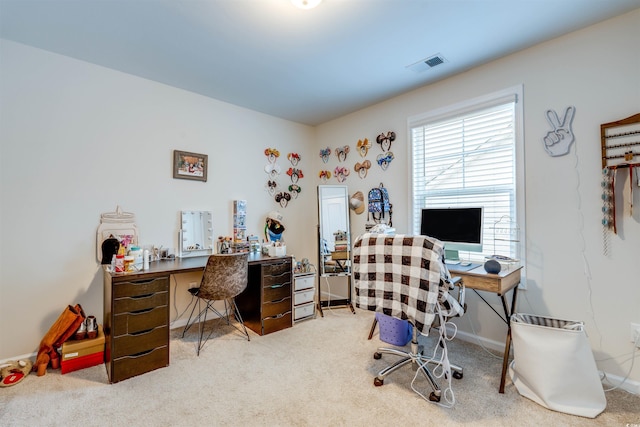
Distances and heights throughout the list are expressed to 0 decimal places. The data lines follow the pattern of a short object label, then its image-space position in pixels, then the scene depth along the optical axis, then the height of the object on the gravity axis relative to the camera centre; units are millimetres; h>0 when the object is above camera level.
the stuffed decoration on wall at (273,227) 3639 -125
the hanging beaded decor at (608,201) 1921 +104
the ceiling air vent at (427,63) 2426 +1371
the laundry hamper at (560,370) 1620 -914
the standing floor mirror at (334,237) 3570 -254
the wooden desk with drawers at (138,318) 1979 -740
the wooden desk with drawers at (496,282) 1861 -450
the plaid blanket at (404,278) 1657 -384
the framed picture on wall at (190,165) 2953 +566
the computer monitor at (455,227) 2273 -93
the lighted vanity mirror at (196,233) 2990 -170
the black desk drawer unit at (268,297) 2773 -816
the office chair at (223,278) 2389 -522
